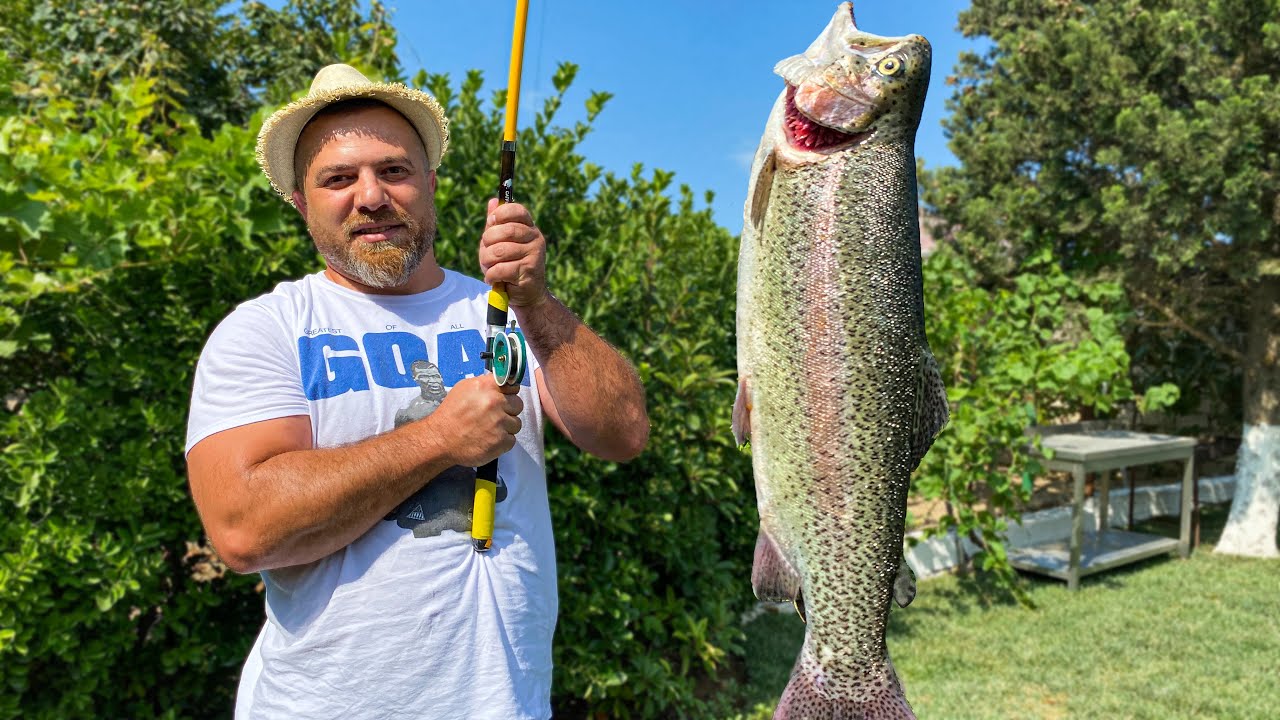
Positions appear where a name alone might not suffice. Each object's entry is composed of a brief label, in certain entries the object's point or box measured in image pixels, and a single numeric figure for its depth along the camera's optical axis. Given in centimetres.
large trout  161
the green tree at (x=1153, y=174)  819
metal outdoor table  820
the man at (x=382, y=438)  181
